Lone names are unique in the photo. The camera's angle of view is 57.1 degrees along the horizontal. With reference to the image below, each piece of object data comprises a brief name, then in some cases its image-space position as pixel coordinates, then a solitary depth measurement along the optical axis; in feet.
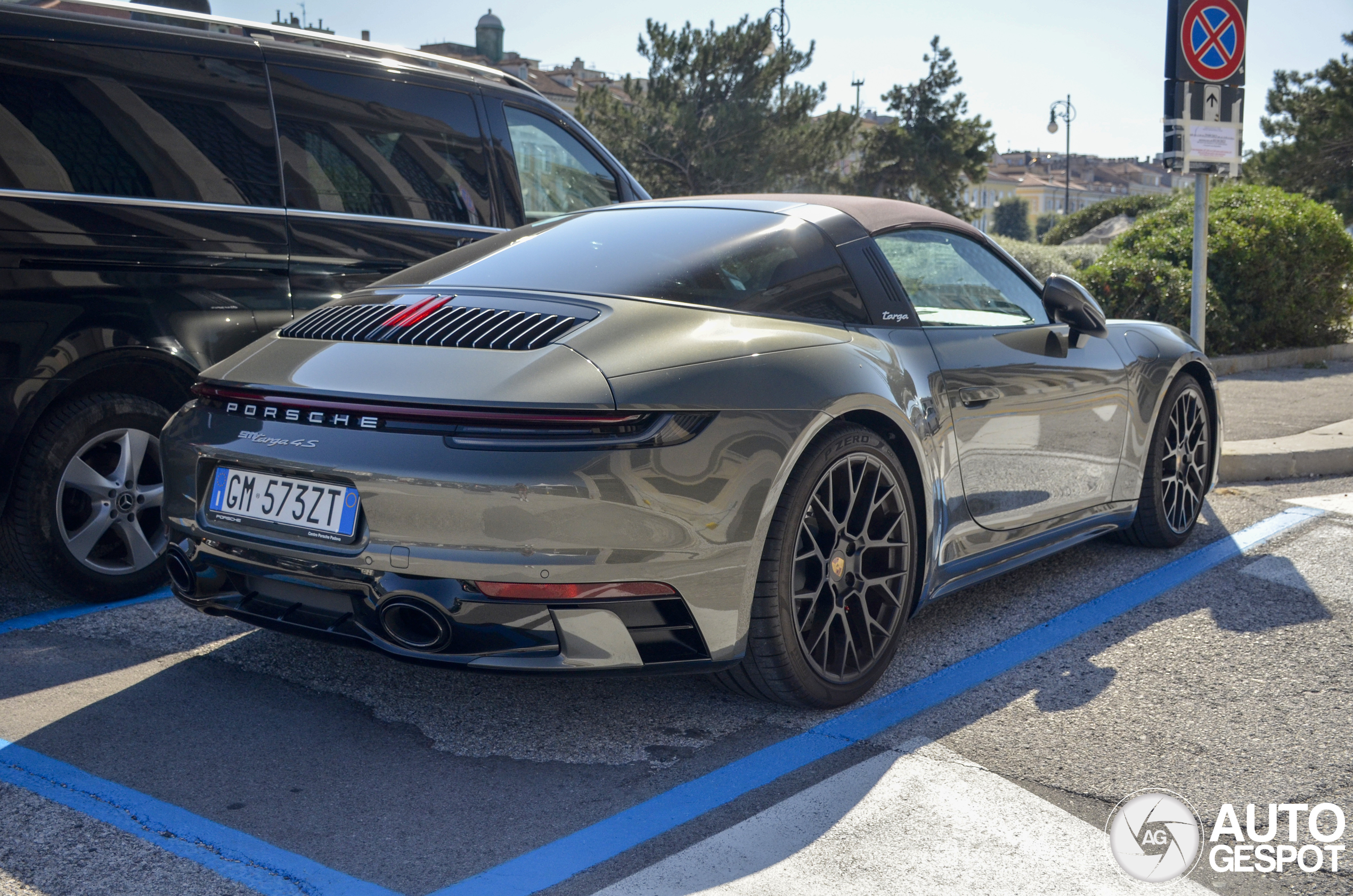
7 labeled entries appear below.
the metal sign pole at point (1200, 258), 24.95
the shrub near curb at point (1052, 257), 57.72
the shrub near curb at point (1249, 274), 36.99
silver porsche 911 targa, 8.87
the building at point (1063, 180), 495.00
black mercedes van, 12.86
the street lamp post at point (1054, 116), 194.90
